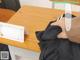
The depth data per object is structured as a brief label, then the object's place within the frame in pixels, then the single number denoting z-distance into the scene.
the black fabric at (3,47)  1.63
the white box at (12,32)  1.14
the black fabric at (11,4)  1.84
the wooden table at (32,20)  1.14
